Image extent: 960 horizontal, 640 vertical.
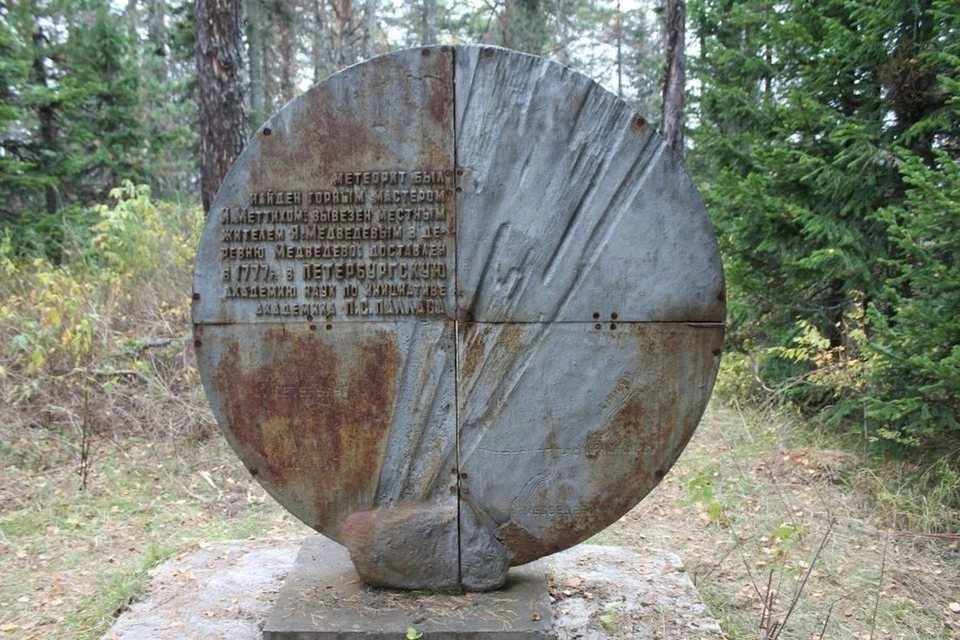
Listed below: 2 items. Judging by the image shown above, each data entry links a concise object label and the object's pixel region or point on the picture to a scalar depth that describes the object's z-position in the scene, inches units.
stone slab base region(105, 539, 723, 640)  124.3
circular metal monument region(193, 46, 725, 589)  122.0
